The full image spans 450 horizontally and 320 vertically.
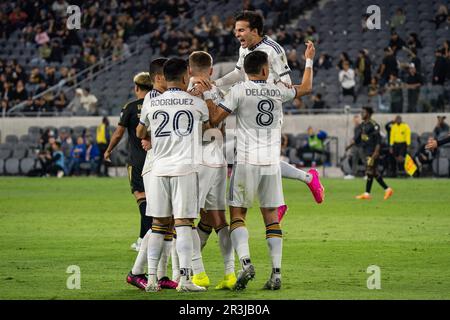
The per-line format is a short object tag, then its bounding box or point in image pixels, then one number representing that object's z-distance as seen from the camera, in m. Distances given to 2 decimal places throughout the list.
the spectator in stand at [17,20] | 42.81
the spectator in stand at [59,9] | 42.12
